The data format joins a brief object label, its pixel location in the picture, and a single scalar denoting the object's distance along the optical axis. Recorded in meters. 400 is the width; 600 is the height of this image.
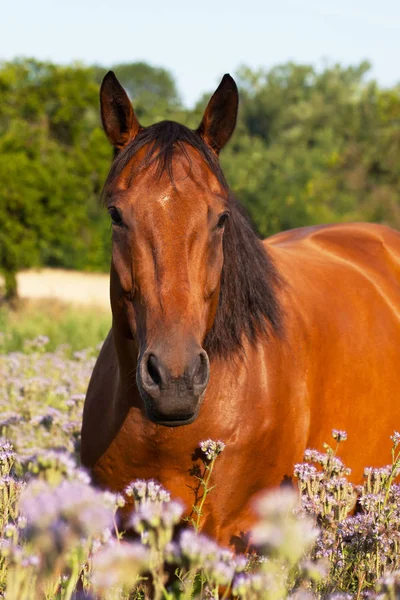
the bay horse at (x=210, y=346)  5.39
